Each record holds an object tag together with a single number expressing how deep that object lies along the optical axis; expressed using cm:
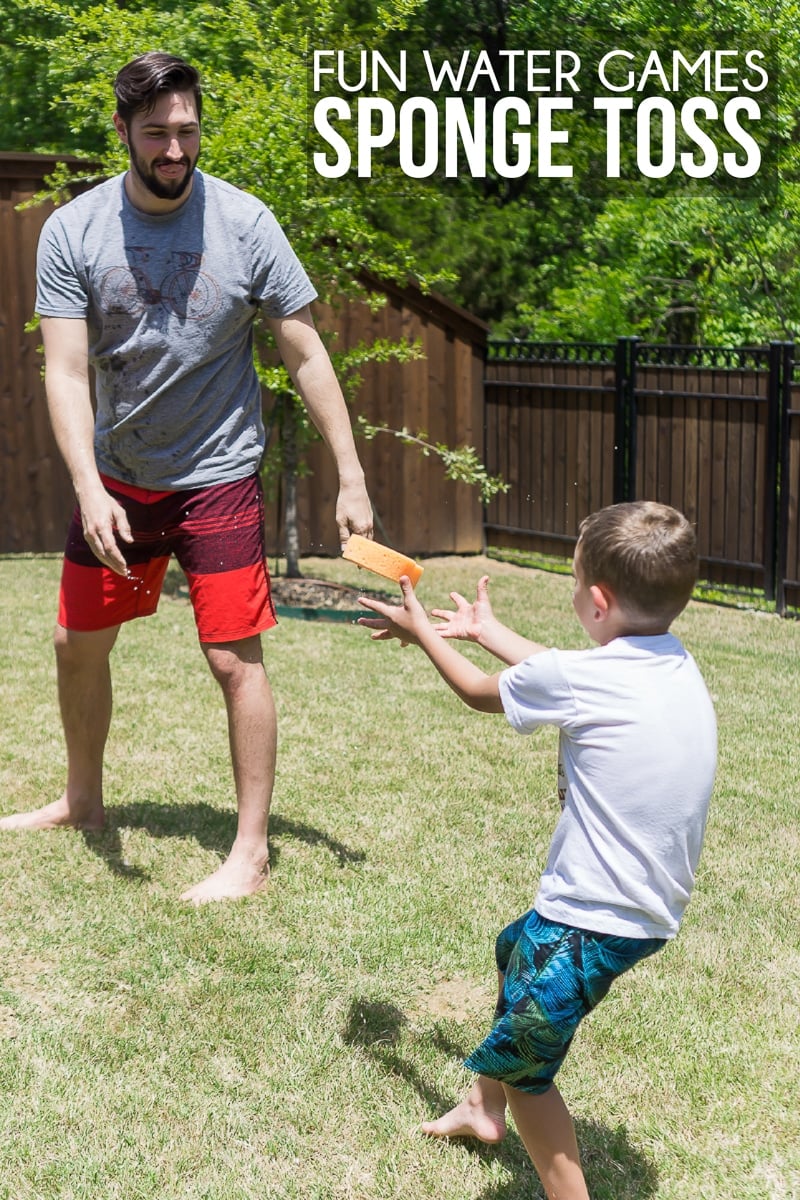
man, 372
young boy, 232
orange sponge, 298
